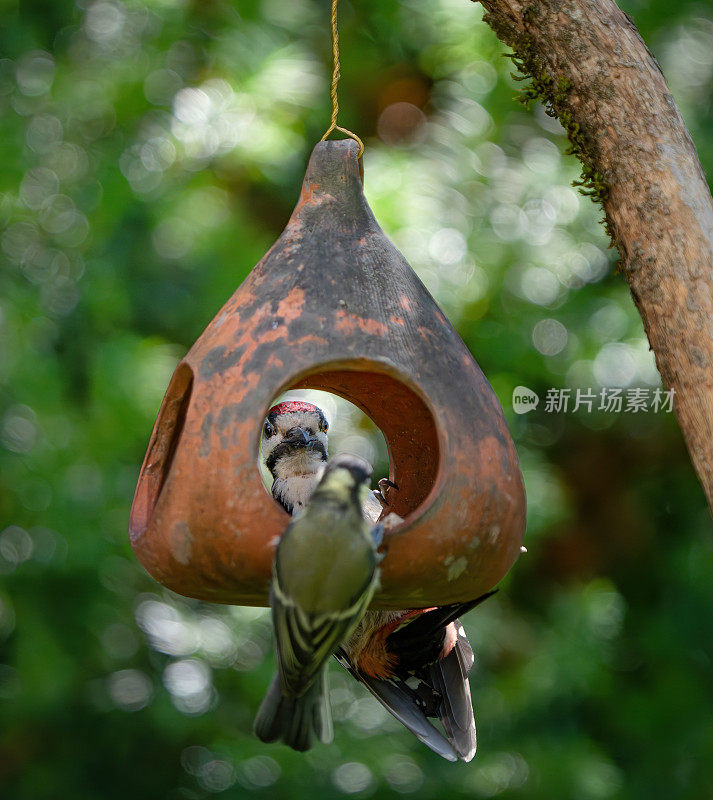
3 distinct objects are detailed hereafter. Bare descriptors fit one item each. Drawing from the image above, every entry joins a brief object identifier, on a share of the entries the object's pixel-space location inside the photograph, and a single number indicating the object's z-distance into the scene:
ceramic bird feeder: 4.00
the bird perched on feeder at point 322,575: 3.83
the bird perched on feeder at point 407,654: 4.82
